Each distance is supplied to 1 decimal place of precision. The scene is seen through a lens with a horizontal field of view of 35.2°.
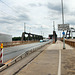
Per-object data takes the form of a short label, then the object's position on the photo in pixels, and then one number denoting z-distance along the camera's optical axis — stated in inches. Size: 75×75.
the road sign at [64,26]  909.0
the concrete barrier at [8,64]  297.0
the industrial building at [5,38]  1222.2
